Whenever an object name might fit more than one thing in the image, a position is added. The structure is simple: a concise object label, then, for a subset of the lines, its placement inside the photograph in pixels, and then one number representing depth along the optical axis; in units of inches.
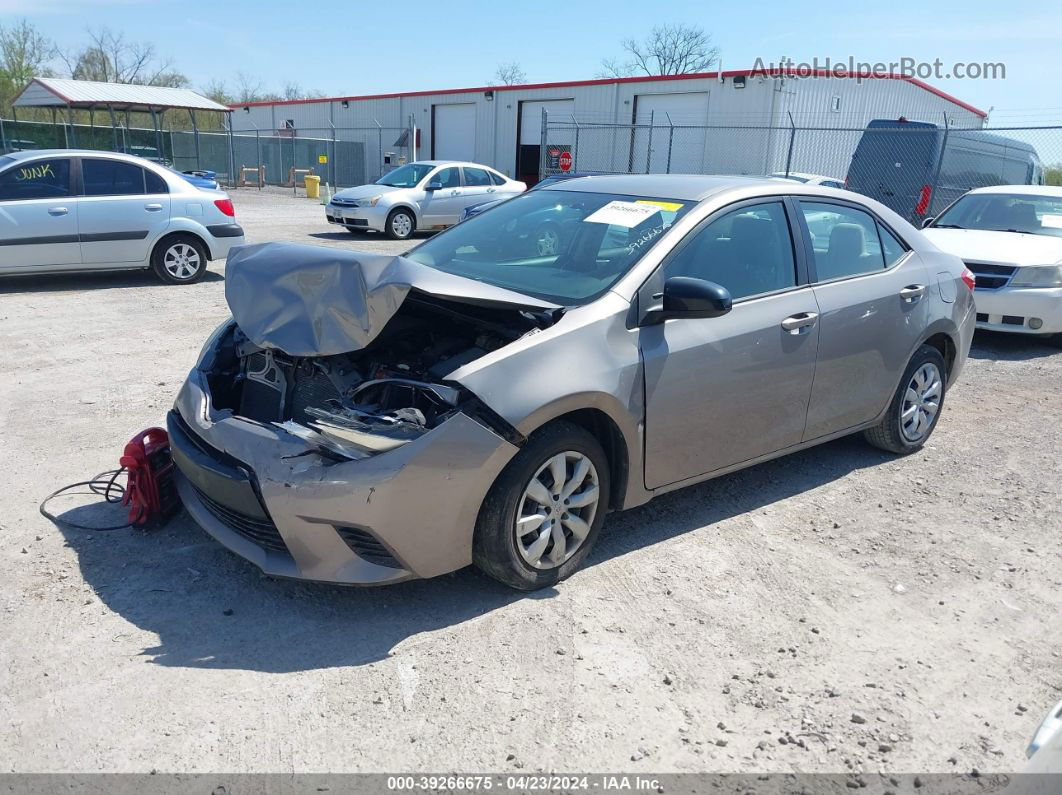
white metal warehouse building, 1007.0
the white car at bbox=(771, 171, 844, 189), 625.7
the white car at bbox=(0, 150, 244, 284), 374.9
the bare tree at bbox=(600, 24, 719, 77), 2262.6
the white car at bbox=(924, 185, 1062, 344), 339.6
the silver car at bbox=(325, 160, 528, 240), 686.5
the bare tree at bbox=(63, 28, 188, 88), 2221.9
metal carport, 1157.7
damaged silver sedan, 130.3
